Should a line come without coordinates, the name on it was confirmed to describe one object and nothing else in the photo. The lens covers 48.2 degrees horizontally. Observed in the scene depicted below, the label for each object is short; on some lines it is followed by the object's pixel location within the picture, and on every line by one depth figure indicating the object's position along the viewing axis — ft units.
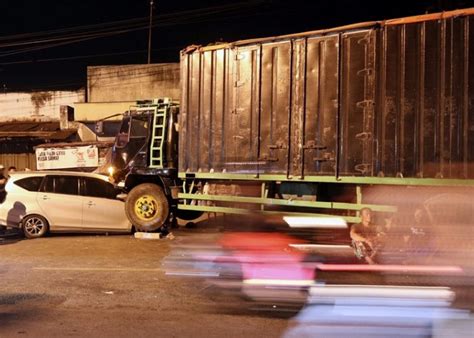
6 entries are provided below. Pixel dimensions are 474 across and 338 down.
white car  38.55
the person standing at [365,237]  21.53
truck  25.18
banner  56.39
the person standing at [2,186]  39.13
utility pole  80.47
